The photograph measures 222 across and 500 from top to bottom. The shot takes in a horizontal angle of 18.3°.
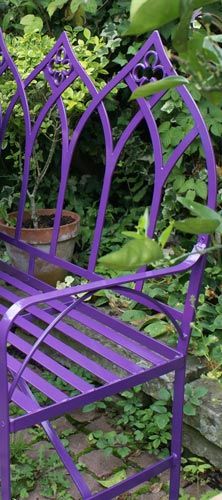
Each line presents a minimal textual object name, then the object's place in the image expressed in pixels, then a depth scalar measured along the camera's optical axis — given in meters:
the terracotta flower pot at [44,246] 3.10
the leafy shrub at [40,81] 2.99
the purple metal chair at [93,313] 1.68
